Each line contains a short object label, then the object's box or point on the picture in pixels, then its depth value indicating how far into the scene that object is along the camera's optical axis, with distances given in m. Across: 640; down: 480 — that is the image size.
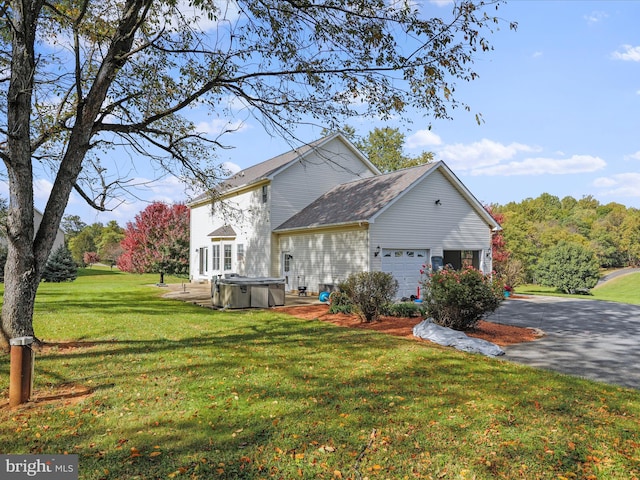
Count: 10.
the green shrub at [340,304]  12.76
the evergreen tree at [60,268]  30.67
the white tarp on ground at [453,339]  8.09
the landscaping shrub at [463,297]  9.70
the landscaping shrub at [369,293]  11.35
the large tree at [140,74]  6.90
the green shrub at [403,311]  12.19
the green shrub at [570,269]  28.45
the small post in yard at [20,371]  4.85
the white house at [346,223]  17.27
